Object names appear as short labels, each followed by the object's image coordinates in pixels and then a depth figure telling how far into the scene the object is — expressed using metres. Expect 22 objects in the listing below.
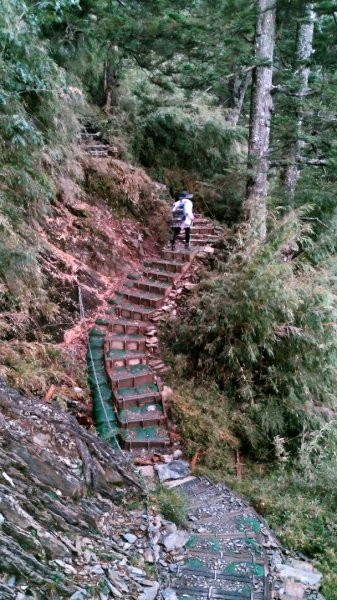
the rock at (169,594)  3.61
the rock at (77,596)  2.82
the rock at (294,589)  3.96
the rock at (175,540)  4.25
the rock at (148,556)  3.93
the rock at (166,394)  6.61
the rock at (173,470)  5.53
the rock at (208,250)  9.22
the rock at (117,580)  3.32
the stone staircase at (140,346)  6.23
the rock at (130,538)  4.04
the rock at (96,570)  3.28
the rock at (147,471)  5.47
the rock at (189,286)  8.32
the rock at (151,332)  7.70
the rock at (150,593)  3.39
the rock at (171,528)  4.43
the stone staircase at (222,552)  3.89
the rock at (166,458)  5.85
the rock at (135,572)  3.58
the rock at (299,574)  4.18
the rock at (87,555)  3.37
